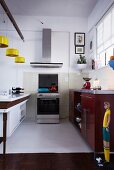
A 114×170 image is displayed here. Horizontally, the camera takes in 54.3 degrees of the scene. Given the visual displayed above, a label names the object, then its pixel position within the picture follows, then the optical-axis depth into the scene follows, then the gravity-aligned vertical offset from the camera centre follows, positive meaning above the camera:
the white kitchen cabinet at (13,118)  1.96 -0.69
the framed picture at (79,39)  3.40 +1.41
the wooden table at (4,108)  1.47 -0.31
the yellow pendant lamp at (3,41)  1.75 +0.70
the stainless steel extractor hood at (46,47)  3.25 +1.11
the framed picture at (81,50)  3.42 +1.07
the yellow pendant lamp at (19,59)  2.61 +0.59
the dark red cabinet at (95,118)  1.49 -0.47
